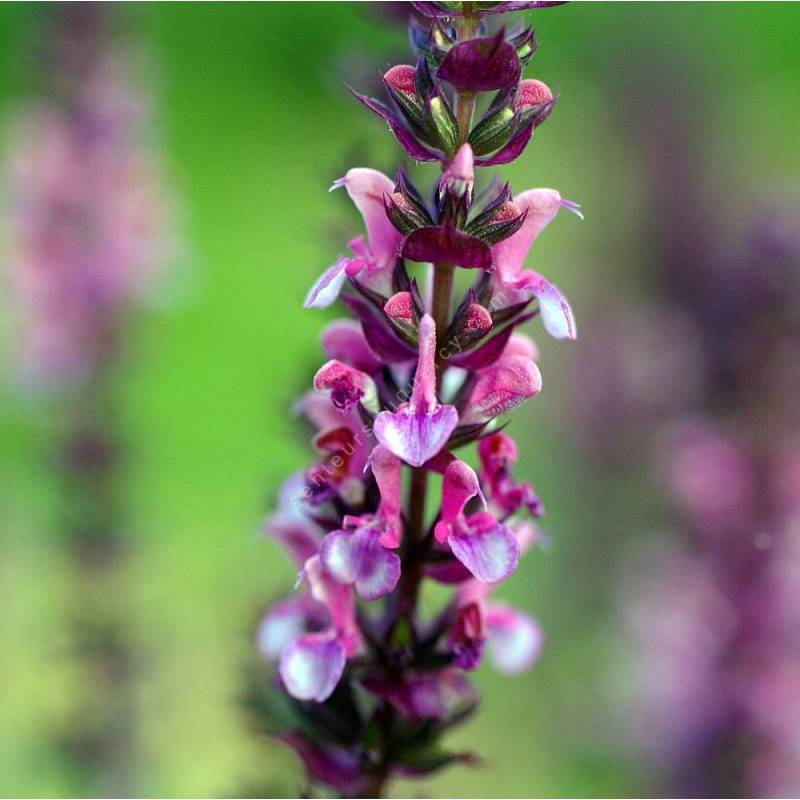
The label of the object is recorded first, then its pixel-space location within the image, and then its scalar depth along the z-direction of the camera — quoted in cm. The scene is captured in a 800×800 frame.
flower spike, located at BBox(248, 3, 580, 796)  30
